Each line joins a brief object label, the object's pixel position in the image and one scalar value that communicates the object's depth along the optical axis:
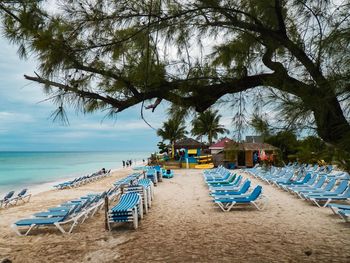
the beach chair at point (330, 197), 8.73
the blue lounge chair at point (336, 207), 6.82
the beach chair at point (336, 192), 9.12
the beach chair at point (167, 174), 20.35
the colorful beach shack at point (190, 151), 29.64
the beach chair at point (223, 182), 13.02
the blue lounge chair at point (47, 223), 6.96
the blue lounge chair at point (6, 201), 11.83
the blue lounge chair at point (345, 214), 6.72
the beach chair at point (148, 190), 9.89
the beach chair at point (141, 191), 9.04
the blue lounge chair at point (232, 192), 9.82
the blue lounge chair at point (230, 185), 11.24
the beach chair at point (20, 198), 12.46
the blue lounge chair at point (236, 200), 8.68
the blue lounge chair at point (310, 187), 10.55
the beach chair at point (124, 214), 6.97
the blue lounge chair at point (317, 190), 9.91
